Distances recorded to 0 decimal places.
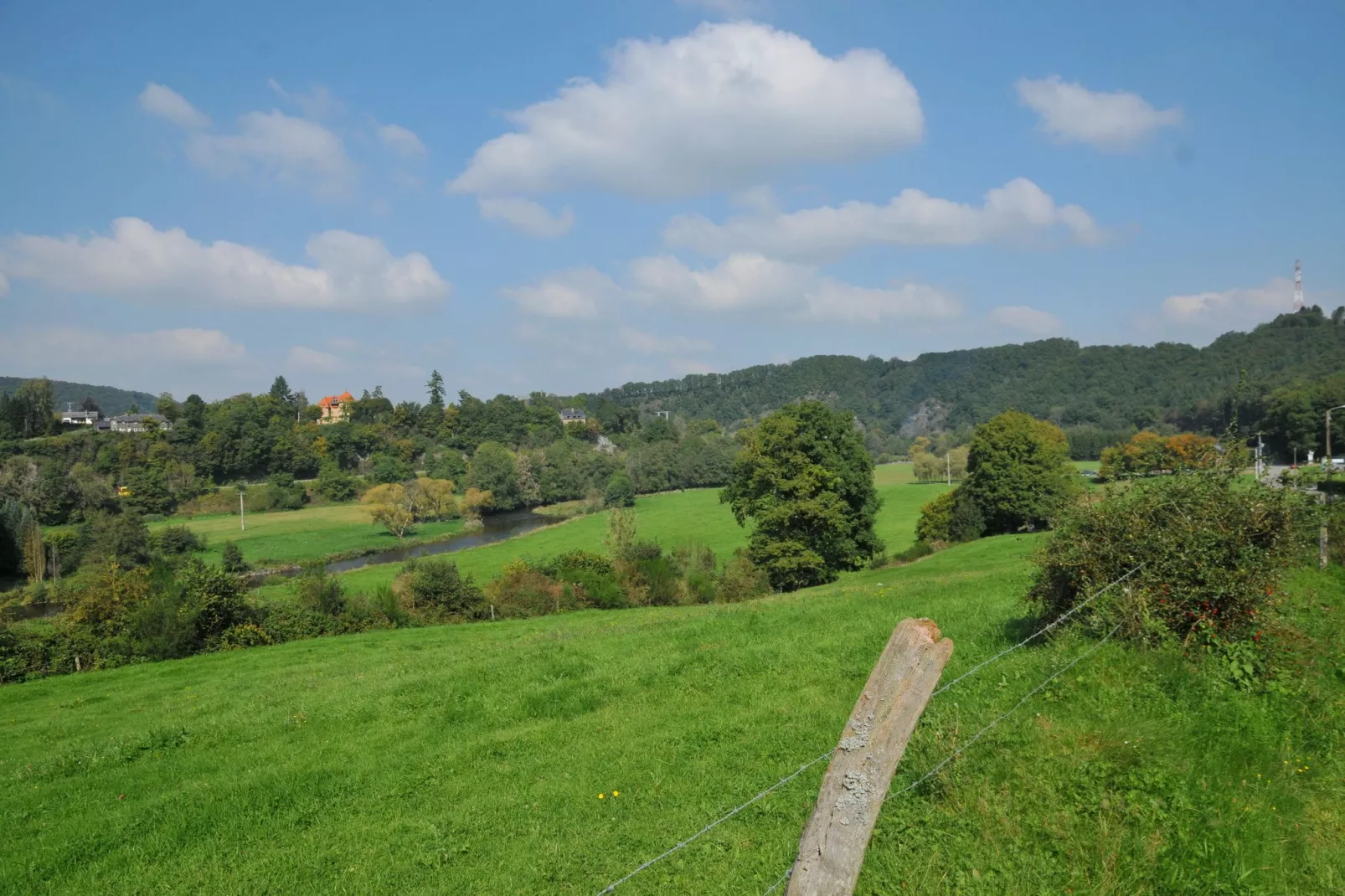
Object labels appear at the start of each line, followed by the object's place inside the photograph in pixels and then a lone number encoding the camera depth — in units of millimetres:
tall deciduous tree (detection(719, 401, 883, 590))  37594
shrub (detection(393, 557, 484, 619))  36531
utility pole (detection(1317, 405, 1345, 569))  13212
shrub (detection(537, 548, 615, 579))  39875
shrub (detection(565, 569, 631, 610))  38312
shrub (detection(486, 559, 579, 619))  36594
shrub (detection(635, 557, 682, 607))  39531
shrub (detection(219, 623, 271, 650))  29594
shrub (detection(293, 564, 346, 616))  33781
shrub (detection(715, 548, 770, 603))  36938
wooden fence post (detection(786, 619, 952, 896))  3283
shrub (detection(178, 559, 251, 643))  29078
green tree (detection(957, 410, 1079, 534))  49000
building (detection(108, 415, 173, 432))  114569
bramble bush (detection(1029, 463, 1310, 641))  7359
